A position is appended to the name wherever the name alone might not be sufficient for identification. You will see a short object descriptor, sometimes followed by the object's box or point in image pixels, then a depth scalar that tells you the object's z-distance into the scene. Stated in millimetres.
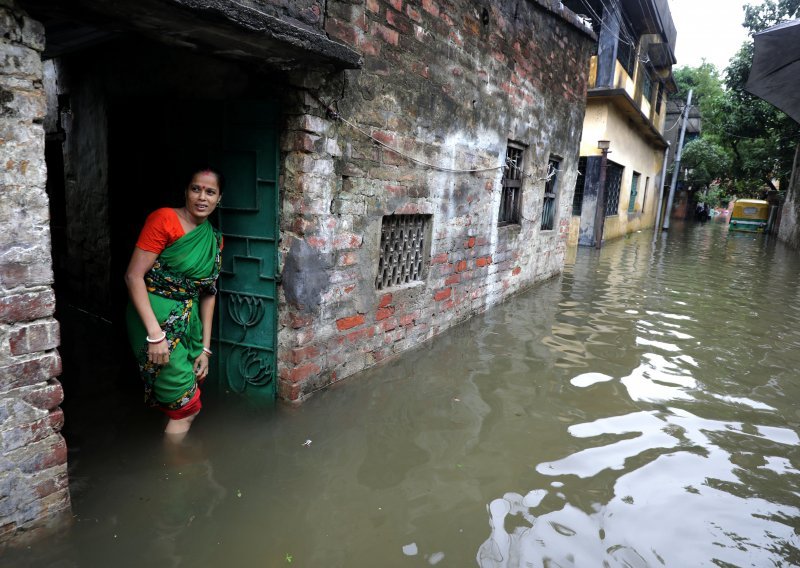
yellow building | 13047
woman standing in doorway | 2564
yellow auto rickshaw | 22406
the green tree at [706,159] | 22953
